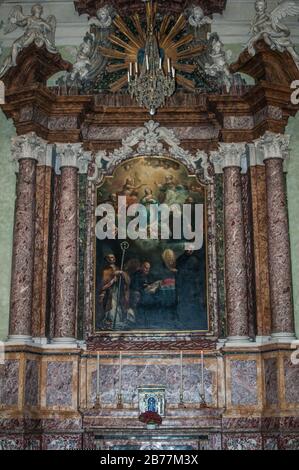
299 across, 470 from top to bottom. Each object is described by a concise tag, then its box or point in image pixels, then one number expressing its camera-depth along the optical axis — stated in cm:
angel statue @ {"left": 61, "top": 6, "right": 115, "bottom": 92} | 1236
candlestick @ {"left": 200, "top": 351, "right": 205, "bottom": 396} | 1117
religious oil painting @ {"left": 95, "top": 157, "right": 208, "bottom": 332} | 1167
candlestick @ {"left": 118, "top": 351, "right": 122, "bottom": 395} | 1123
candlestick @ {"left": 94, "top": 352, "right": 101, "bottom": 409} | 1109
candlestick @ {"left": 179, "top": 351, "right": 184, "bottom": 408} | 1116
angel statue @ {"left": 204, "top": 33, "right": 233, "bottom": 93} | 1227
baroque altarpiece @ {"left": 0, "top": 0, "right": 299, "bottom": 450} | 1098
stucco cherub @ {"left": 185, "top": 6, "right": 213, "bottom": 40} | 1248
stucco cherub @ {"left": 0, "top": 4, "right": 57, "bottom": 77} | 1196
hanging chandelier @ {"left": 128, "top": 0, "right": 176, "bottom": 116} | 964
